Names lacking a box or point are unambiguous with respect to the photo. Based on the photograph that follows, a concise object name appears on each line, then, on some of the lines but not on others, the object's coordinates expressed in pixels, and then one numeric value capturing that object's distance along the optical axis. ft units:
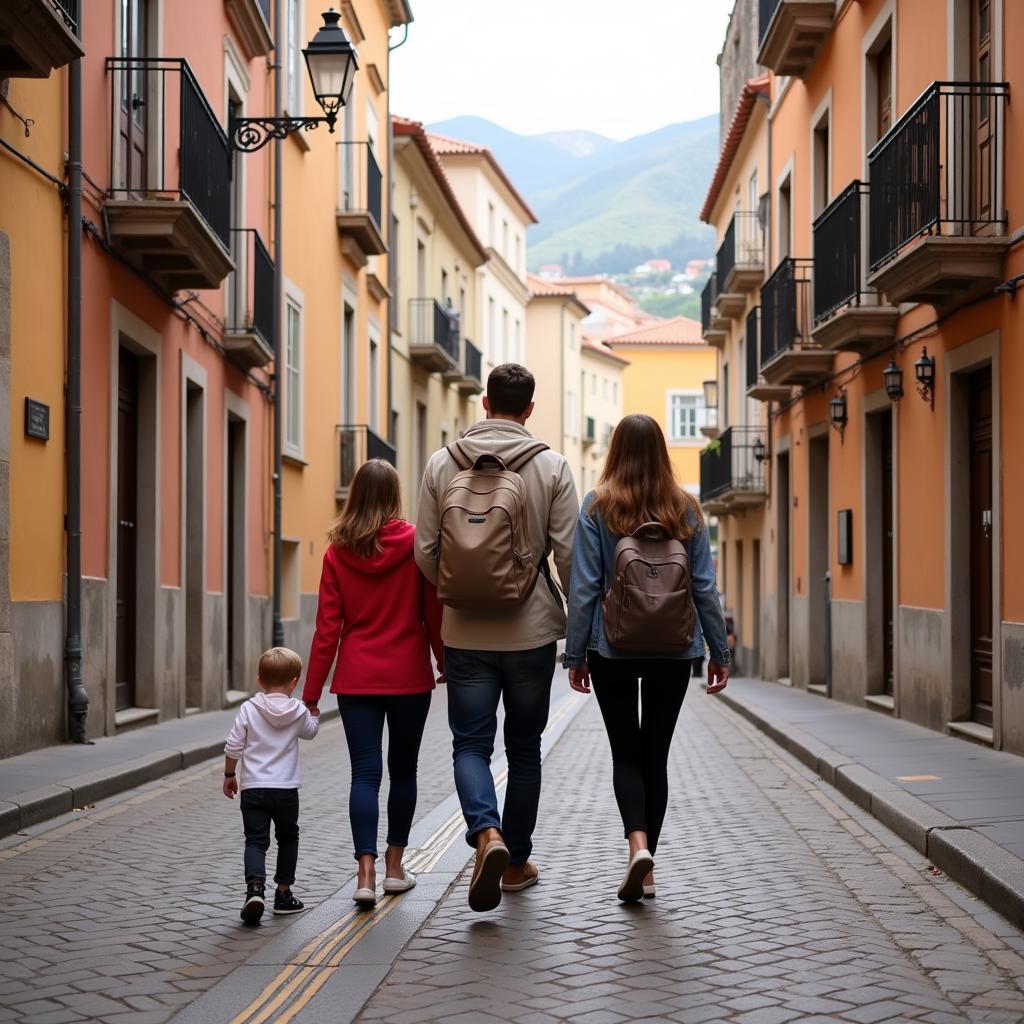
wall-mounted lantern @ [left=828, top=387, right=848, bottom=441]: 59.41
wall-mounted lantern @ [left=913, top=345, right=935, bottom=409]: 45.29
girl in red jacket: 20.27
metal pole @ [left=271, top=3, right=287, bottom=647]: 64.44
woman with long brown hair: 20.03
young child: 19.34
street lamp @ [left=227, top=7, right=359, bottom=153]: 44.75
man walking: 19.39
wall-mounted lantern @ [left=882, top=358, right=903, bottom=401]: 49.34
